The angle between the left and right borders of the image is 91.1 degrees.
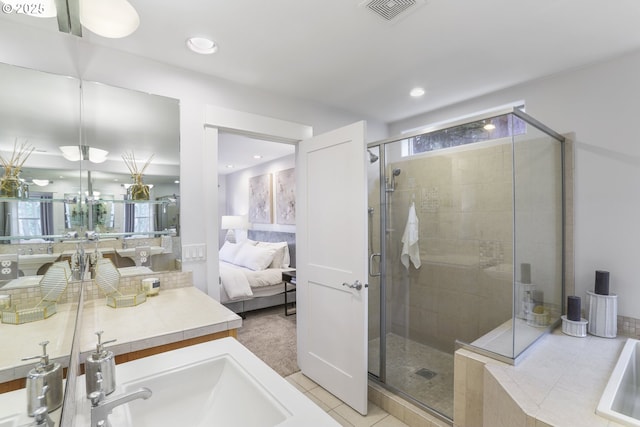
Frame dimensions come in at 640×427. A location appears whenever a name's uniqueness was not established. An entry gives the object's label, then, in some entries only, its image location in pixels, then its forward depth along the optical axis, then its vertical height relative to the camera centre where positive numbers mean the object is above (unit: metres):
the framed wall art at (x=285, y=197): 5.03 +0.25
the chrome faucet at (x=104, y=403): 0.75 -0.47
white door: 2.20 -0.39
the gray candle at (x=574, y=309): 2.10 -0.68
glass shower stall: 1.97 -0.30
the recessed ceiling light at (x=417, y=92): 2.63 +1.01
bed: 4.07 -0.85
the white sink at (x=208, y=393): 0.88 -0.57
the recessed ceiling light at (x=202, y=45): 1.88 +1.03
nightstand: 4.27 -1.09
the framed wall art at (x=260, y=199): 5.67 +0.24
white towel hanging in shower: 2.89 -0.29
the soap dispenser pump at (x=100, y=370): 0.86 -0.44
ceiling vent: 1.54 +1.02
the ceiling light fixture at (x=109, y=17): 1.07 +0.72
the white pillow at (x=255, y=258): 4.63 -0.69
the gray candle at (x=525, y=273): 1.96 -0.40
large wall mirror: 0.65 +0.08
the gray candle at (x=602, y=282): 2.06 -0.49
